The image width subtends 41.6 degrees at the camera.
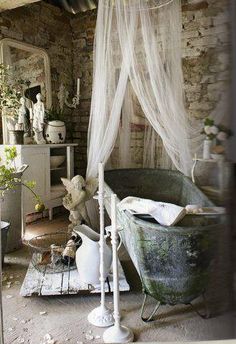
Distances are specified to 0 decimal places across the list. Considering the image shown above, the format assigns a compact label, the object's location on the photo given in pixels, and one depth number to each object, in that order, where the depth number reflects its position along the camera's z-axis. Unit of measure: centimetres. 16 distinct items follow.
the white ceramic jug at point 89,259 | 170
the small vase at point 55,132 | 217
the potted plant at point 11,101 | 215
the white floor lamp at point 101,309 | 152
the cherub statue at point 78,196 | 209
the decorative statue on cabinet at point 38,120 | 211
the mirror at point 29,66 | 222
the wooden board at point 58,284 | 175
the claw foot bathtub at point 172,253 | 133
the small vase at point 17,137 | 213
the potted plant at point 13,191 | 191
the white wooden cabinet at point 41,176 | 206
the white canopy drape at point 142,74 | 210
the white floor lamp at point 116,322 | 141
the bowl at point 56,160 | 215
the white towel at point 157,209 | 150
